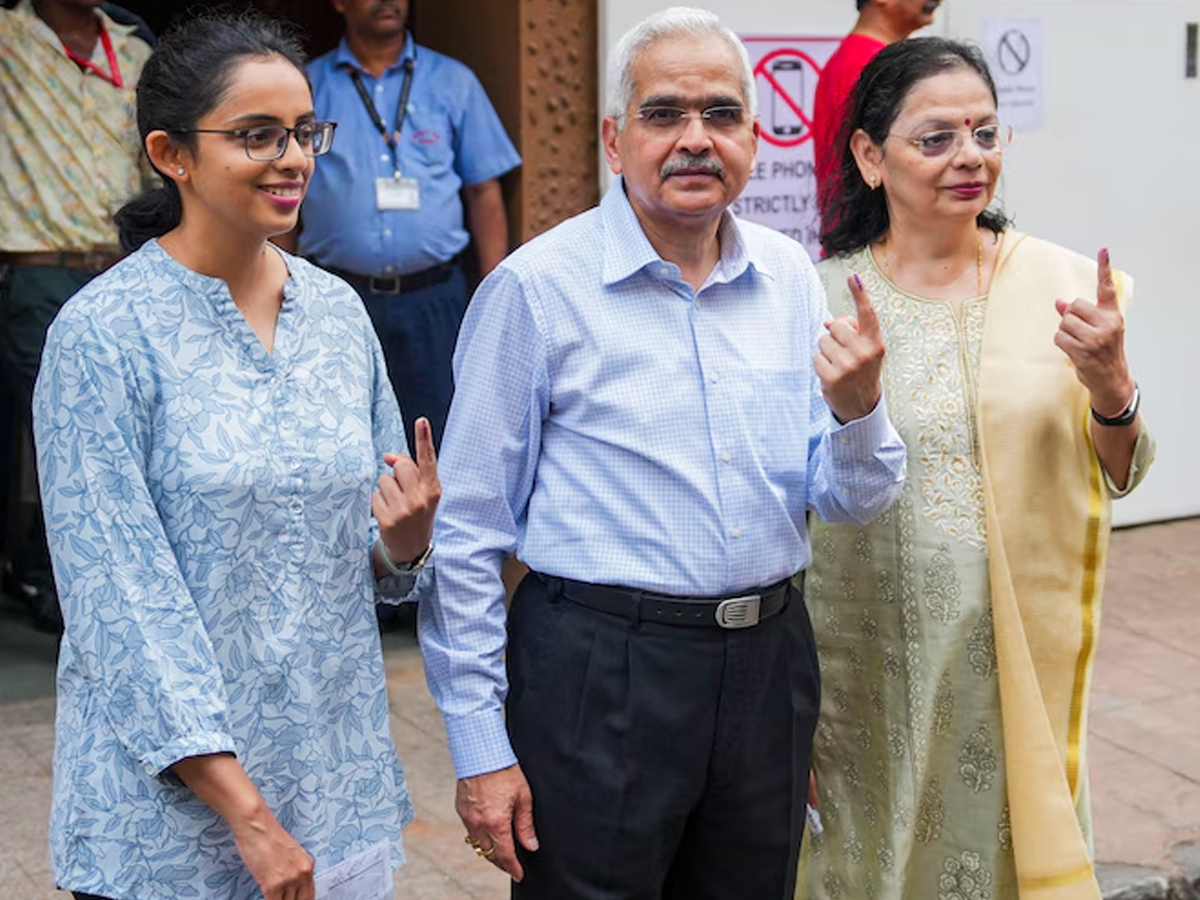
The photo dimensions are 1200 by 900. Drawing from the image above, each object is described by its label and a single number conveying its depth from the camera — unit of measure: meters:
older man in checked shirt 2.56
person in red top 4.26
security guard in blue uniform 5.07
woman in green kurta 3.02
